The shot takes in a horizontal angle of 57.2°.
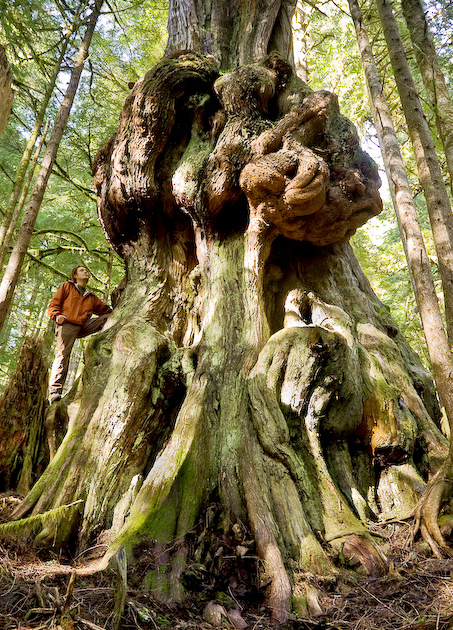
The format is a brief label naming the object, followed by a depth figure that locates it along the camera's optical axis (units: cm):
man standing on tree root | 530
